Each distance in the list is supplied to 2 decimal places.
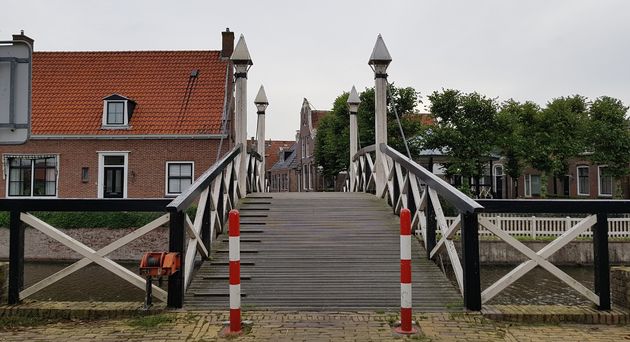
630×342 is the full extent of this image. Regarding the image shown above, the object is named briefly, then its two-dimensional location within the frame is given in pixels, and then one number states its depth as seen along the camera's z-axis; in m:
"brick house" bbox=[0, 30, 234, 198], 21.42
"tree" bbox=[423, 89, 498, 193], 24.44
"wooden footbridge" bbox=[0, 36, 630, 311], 5.10
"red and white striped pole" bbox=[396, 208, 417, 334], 4.34
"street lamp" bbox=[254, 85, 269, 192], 13.02
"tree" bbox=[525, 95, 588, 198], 27.06
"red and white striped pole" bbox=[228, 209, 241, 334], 4.36
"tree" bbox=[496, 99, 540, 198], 25.39
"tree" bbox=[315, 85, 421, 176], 23.80
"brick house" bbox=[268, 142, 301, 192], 51.19
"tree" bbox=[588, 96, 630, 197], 25.70
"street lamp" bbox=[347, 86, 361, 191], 13.11
